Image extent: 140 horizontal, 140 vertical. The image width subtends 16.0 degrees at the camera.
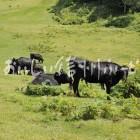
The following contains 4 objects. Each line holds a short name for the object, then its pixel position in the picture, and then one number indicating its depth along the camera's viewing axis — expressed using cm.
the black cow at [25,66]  3155
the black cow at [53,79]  2400
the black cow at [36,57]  3485
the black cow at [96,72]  2158
